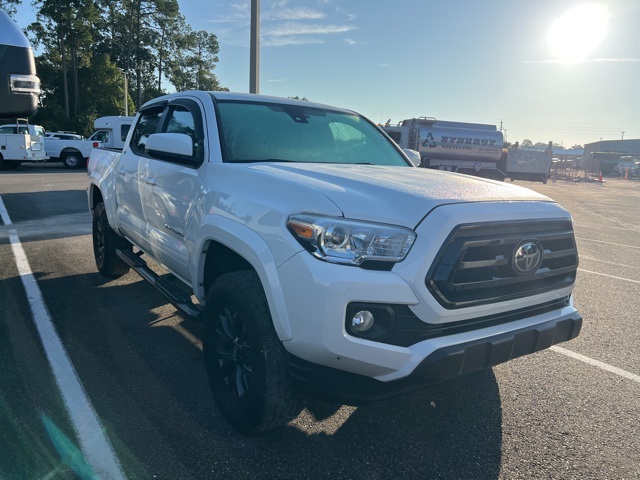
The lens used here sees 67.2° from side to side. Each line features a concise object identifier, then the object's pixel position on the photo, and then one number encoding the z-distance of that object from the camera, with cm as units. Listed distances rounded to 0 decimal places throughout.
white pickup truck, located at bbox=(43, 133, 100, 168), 2291
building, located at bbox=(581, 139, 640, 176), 5188
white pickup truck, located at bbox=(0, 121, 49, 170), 1995
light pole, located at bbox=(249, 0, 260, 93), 1095
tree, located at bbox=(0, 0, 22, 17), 3319
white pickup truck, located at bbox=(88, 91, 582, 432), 217
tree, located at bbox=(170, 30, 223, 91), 6044
